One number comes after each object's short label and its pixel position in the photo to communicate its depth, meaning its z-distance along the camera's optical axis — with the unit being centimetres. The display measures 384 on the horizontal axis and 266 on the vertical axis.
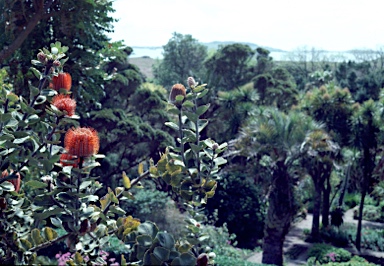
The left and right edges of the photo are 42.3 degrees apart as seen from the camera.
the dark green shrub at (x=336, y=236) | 1603
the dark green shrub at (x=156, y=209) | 1208
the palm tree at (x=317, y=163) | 1037
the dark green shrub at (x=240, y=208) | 1473
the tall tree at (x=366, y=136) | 1564
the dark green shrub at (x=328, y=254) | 1252
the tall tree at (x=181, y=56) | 3142
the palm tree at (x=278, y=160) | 996
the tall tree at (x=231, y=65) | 2419
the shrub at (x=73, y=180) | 138
